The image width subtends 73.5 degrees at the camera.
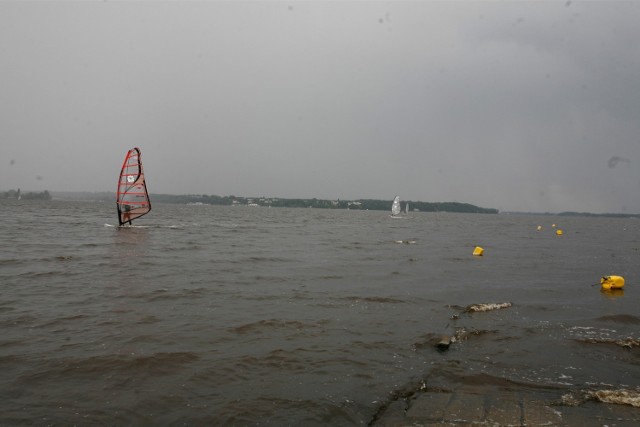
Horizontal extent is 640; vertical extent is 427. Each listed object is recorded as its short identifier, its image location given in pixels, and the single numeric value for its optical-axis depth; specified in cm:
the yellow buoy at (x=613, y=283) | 1428
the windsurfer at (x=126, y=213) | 3451
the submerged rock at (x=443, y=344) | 748
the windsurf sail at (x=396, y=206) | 9144
